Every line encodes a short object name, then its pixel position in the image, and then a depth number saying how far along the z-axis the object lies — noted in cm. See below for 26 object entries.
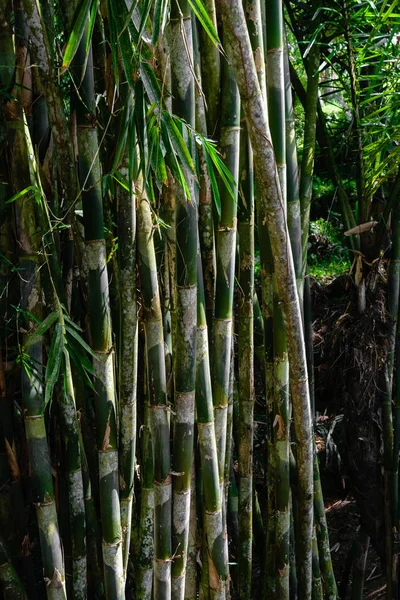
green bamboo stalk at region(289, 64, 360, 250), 266
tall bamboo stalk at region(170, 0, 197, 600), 139
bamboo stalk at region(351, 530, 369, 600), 282
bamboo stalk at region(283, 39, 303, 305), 187
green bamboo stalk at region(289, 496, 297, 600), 228
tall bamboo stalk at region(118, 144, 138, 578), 150
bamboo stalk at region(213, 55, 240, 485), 158
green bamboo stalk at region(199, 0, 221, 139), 160
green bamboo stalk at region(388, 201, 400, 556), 257
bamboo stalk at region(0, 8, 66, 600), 155
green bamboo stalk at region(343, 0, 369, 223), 244
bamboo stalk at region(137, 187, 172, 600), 152
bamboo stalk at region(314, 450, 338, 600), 234
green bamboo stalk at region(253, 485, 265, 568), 249
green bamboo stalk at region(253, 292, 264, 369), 234
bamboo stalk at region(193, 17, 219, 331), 156
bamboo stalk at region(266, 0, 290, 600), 163
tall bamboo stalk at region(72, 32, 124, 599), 144
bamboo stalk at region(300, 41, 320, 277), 229
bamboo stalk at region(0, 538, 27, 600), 173
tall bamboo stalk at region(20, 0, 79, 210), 143
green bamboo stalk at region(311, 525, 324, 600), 222
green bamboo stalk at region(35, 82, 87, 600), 155
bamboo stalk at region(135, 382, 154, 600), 174
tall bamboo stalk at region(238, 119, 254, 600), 177
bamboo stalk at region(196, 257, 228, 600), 161
